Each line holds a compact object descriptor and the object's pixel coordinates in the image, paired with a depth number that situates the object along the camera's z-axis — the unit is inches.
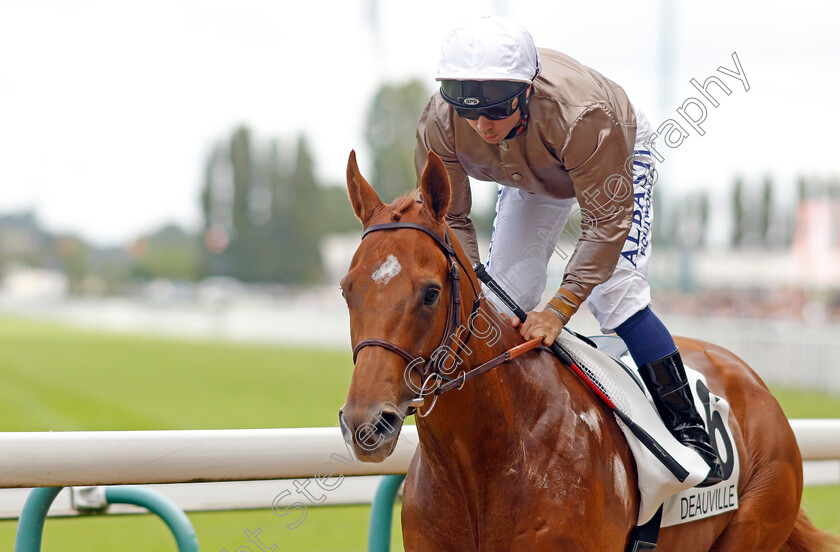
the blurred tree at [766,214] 6218.5
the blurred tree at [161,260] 5989.2
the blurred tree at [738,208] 6309.1
